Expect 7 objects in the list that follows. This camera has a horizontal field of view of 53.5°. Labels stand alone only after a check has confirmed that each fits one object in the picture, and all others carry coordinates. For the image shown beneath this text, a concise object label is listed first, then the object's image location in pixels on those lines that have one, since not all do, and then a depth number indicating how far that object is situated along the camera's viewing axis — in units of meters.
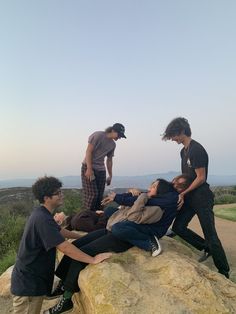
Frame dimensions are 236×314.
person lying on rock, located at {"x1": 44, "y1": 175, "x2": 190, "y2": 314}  2.62
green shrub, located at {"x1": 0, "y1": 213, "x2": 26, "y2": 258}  5.31
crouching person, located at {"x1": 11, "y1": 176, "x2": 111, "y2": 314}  2.44
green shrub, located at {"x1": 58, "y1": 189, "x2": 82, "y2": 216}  6.78
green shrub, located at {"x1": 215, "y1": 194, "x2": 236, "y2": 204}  8.62
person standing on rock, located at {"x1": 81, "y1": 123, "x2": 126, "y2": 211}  3.93
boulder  2.28
